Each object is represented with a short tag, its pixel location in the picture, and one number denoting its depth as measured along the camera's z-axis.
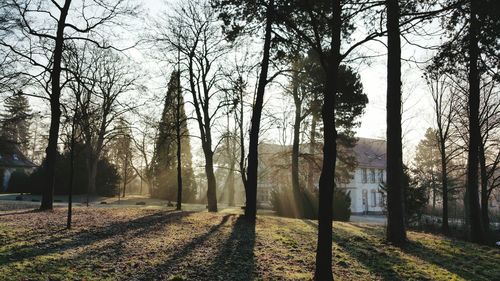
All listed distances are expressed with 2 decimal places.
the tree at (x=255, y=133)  14.70
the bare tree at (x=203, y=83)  23.45
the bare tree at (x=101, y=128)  35.26
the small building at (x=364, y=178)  54.53
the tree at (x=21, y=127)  49.72
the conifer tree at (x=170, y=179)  41.94
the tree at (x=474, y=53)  9.19
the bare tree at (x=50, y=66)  16.36
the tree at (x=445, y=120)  24.83
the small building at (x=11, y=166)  43.44
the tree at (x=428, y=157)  47.00
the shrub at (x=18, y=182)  40.88
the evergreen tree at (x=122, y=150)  39.28
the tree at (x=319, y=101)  24.62
